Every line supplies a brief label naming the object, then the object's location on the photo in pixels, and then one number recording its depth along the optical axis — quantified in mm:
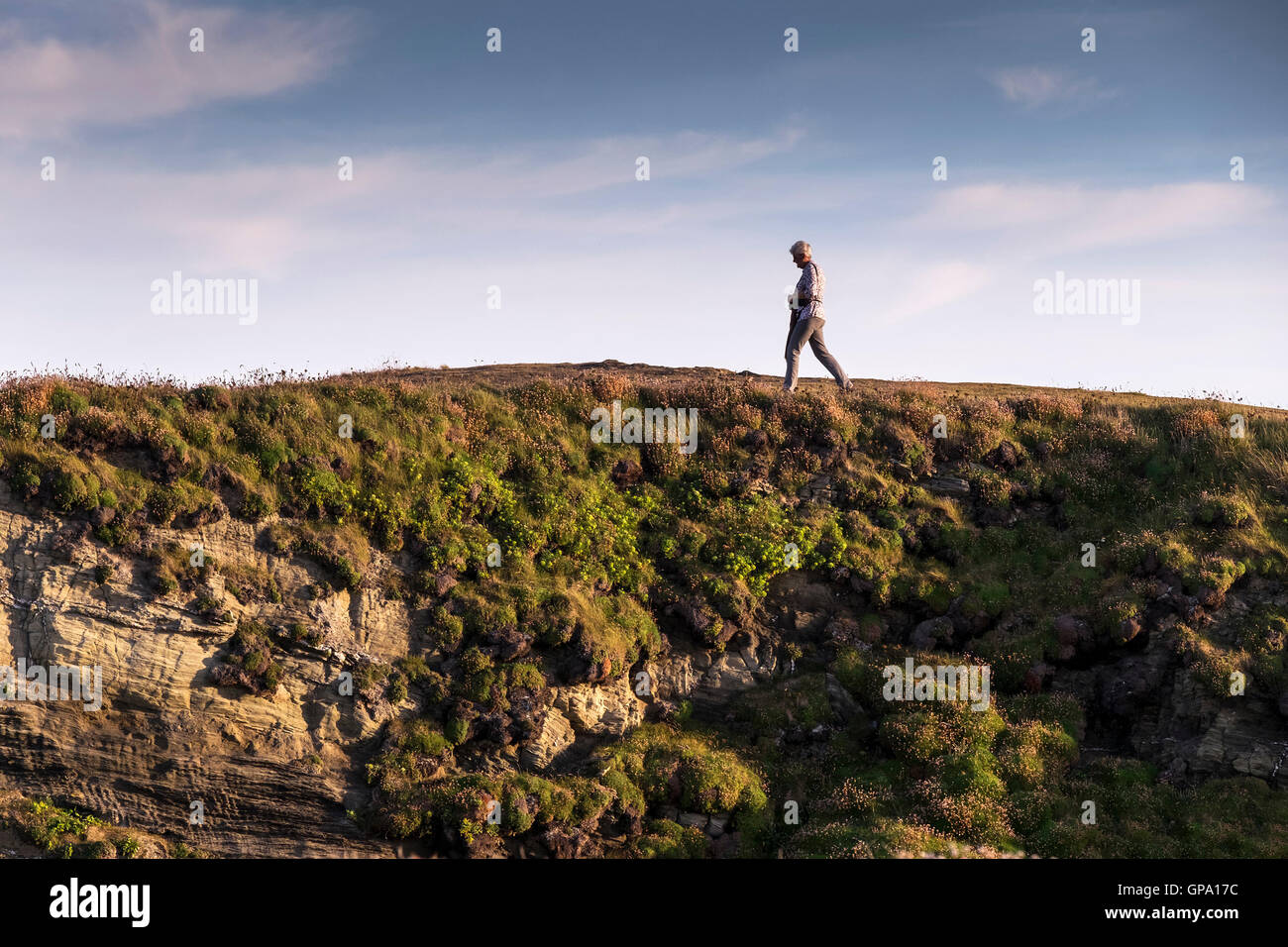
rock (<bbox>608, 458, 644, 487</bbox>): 24391
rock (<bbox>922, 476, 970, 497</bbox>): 25297
